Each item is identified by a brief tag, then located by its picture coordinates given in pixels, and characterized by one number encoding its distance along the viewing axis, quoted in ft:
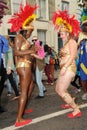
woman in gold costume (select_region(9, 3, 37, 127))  10.57
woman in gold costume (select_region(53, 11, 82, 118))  10.79
